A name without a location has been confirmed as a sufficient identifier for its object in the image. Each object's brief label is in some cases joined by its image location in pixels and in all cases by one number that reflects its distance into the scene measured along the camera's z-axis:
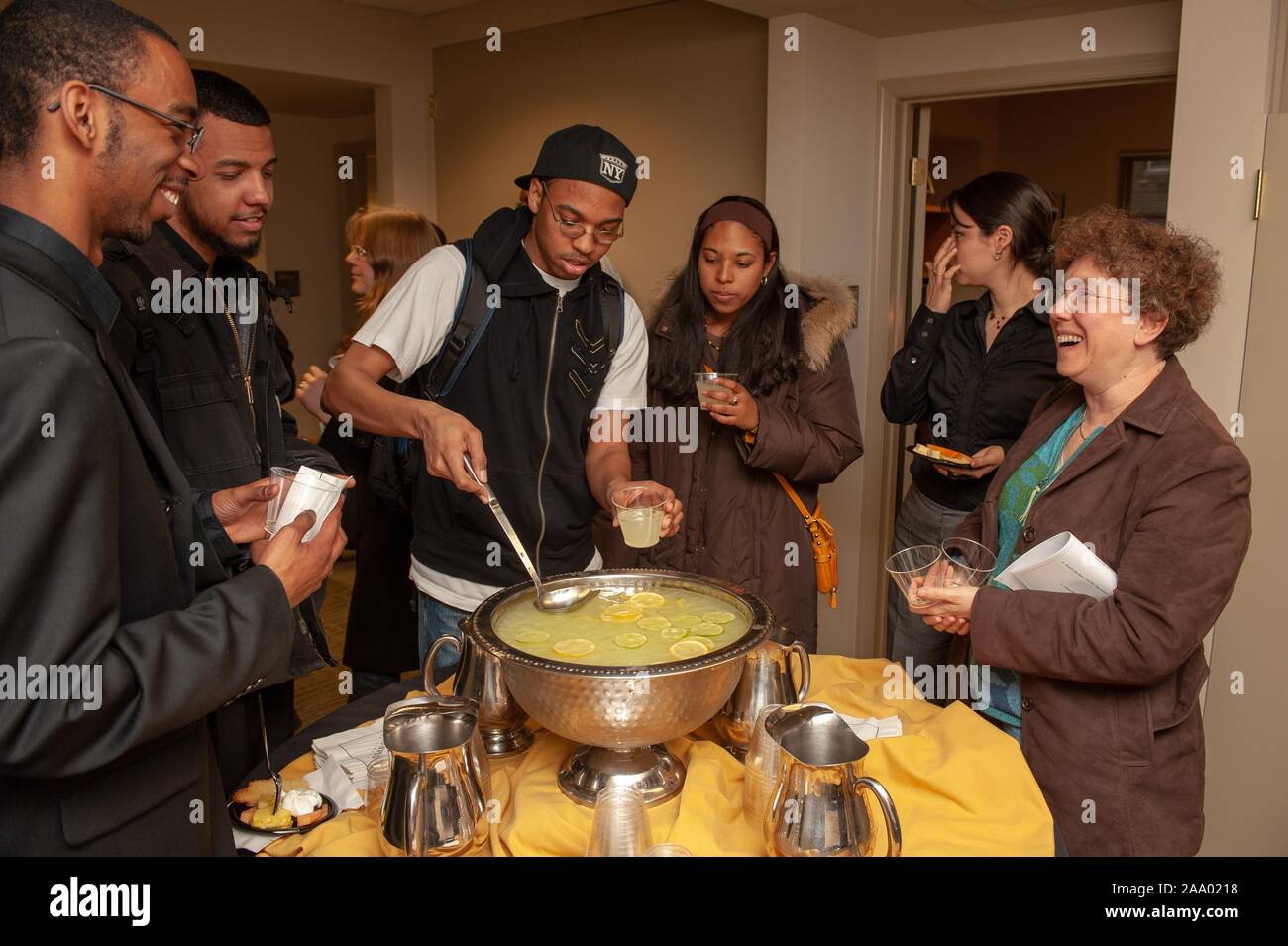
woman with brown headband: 2.93
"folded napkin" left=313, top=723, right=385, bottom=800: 1.58
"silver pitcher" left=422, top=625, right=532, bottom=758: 1.66
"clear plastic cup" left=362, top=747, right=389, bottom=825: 1.49
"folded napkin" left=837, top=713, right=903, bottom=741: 1.71
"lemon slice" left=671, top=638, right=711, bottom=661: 1.49
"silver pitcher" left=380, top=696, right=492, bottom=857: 1.29
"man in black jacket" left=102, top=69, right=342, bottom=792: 1.83
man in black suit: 1.00
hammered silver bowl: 1.35
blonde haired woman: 3.34
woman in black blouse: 2.95
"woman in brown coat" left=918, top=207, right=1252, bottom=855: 1.76
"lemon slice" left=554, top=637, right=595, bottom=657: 1.51
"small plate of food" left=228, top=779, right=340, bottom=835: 1.44
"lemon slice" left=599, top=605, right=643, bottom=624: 1.69
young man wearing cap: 2.34
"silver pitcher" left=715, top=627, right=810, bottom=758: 1.63
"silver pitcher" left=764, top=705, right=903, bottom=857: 1.27
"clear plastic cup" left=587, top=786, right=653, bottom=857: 1.25
